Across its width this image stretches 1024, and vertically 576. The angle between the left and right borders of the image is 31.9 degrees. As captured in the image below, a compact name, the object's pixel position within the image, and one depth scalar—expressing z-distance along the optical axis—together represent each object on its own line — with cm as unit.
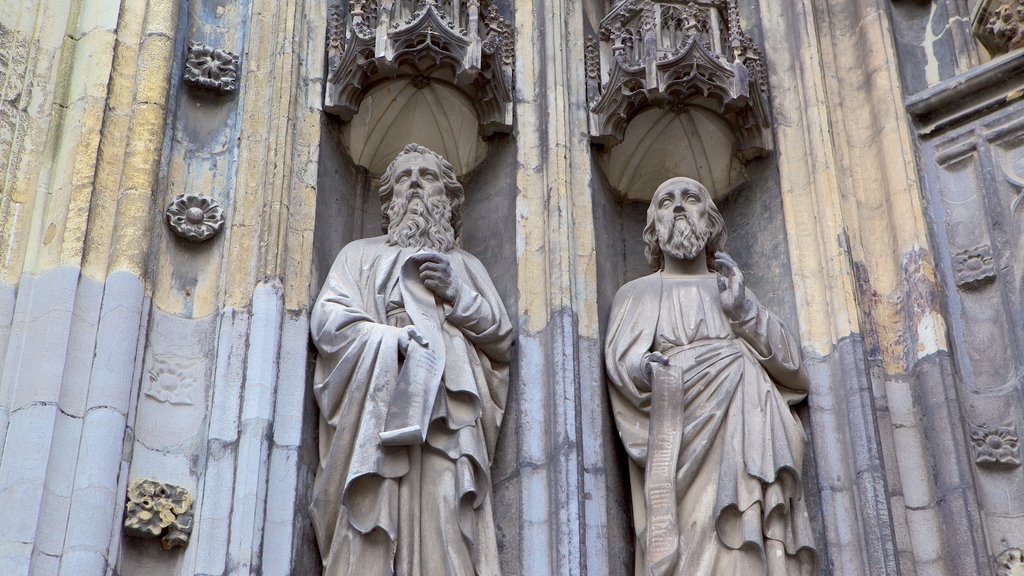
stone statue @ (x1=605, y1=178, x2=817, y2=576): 704
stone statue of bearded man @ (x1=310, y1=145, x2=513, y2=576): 677
